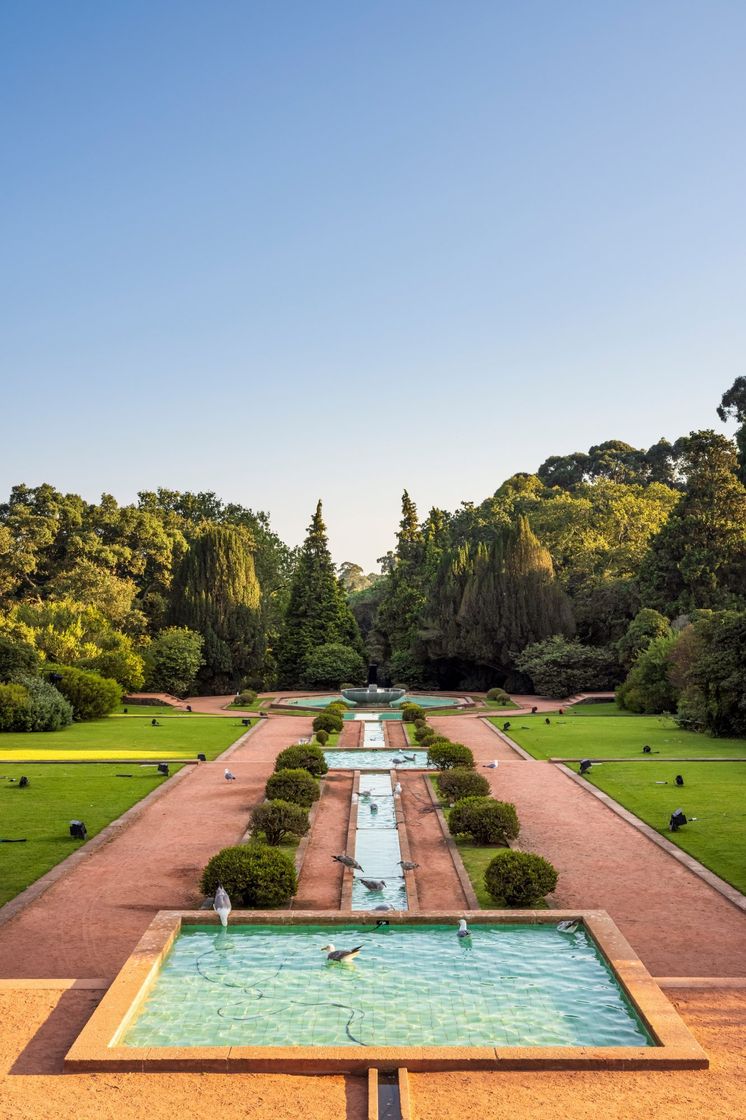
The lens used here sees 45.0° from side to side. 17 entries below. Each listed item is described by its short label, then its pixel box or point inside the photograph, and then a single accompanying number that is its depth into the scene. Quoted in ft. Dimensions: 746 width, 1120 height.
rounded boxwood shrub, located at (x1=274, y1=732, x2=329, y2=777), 61.82
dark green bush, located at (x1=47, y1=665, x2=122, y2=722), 104.68
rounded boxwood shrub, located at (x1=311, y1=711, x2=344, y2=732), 89.22
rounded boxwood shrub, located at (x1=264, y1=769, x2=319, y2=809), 52.06
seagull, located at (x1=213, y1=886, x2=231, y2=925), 30.25
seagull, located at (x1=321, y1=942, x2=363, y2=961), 27.76
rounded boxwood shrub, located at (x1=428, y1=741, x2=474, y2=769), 62.49
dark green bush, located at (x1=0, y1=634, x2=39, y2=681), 98.73
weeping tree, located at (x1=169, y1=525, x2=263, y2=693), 154.20
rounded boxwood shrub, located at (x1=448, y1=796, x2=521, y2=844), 44.75
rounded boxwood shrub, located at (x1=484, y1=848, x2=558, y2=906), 34.35
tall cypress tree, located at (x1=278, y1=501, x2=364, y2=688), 167.43
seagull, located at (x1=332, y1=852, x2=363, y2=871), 38.58
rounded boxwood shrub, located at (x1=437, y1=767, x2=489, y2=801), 52.75
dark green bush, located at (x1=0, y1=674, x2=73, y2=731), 92.02
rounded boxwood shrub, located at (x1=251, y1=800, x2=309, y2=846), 44.88
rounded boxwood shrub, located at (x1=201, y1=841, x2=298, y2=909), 34.47
